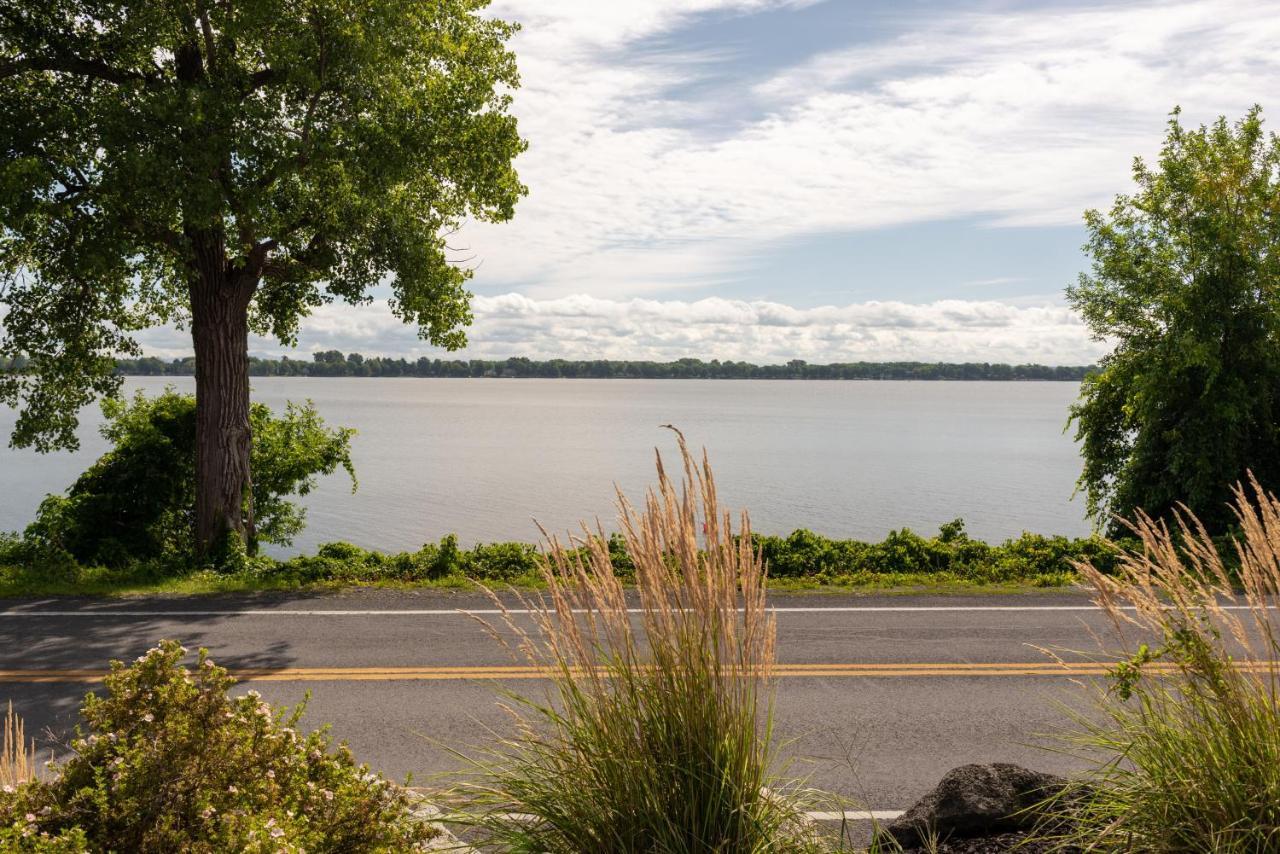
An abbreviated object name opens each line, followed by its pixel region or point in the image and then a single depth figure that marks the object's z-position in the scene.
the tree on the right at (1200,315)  17.95
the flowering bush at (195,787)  3.43
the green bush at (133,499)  14.38
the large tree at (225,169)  12.09
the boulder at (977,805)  4.63
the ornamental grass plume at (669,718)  3.82
